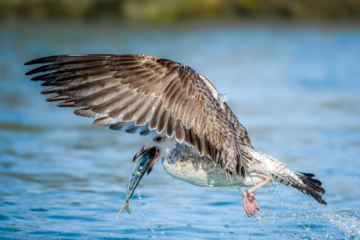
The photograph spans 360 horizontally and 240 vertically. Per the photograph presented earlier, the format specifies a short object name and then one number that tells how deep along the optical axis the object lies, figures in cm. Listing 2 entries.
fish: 1323
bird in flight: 1236
